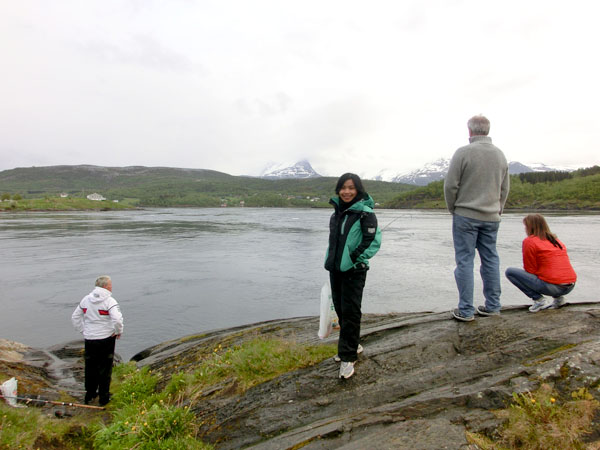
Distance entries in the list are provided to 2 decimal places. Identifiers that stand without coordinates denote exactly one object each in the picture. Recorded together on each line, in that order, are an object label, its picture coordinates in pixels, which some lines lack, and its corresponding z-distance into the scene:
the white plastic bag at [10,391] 5.71
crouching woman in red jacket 5.93
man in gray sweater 5.66
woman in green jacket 4.76
